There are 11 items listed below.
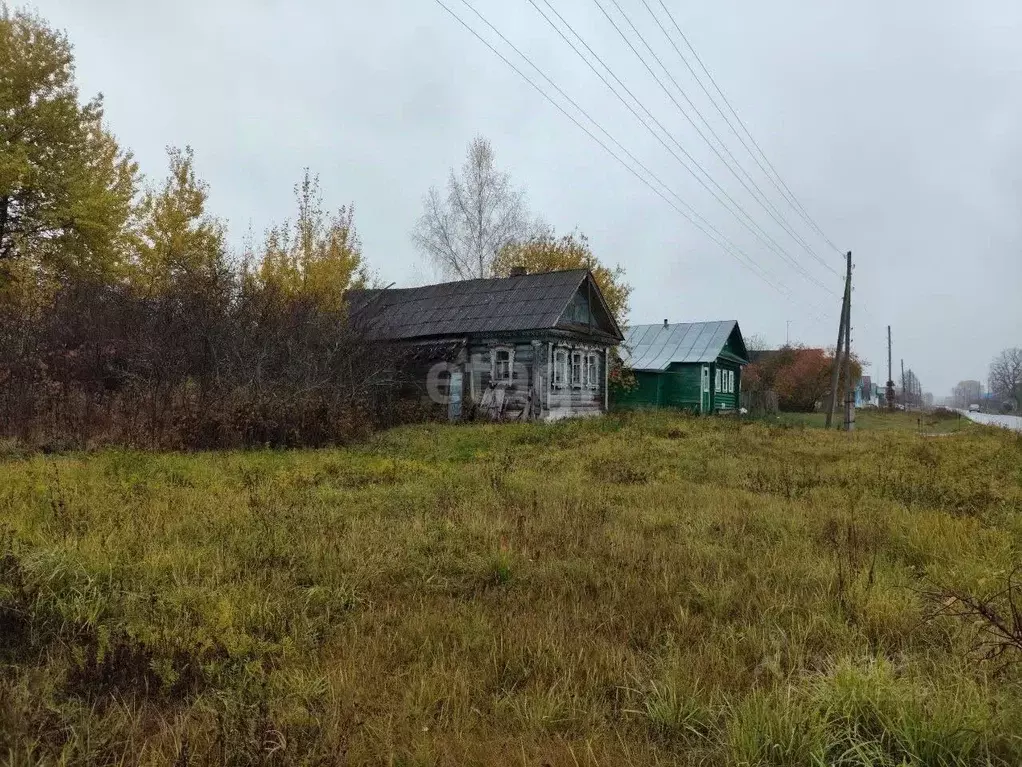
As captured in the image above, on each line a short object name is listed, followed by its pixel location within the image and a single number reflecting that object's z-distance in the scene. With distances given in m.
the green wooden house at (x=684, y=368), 31.09
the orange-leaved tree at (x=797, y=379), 39.50
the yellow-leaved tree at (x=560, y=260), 30.66
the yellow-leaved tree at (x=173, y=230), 20.84
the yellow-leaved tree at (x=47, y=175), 18.42
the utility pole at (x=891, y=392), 48.91
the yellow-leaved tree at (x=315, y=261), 22.50
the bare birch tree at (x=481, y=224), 32.16
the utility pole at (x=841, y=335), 21.80
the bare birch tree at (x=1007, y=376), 98.19
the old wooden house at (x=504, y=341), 19.41
